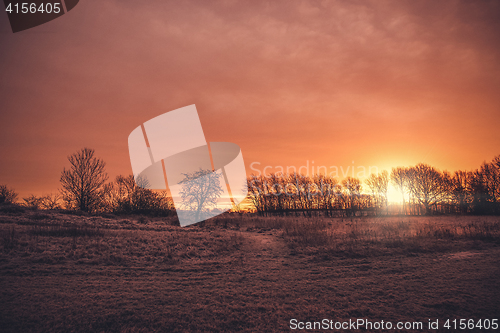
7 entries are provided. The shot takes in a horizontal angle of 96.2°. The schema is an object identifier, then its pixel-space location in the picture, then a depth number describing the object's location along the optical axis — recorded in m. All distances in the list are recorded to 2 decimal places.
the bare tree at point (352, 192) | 65.12
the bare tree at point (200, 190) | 44.91
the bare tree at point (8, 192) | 50.08
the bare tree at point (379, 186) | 65.81
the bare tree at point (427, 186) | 57.25
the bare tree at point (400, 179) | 63.48
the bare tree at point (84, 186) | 42.34
